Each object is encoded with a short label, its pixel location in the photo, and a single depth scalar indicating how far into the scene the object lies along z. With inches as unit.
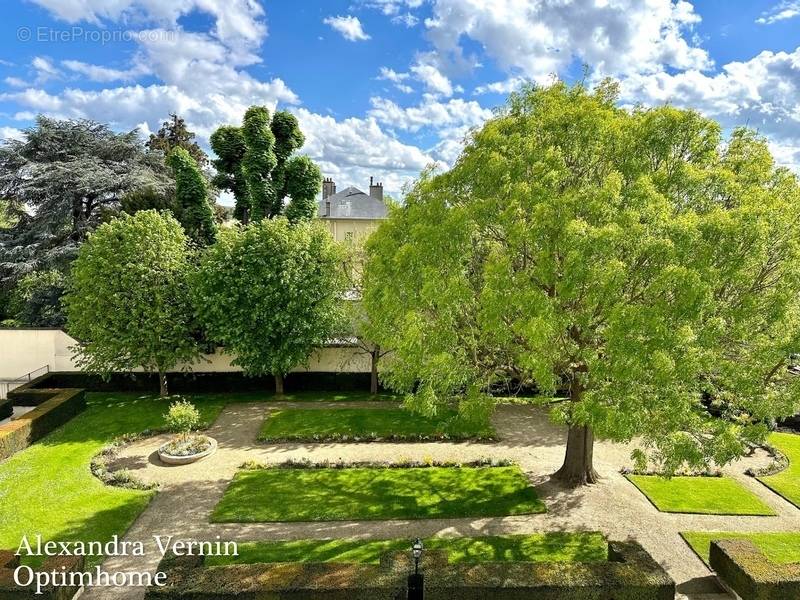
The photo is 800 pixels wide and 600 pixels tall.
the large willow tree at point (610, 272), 395.5
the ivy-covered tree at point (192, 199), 1063.6
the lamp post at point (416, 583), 307.1
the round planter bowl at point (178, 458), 671.8
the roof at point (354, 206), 1728.6
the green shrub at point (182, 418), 692.7
